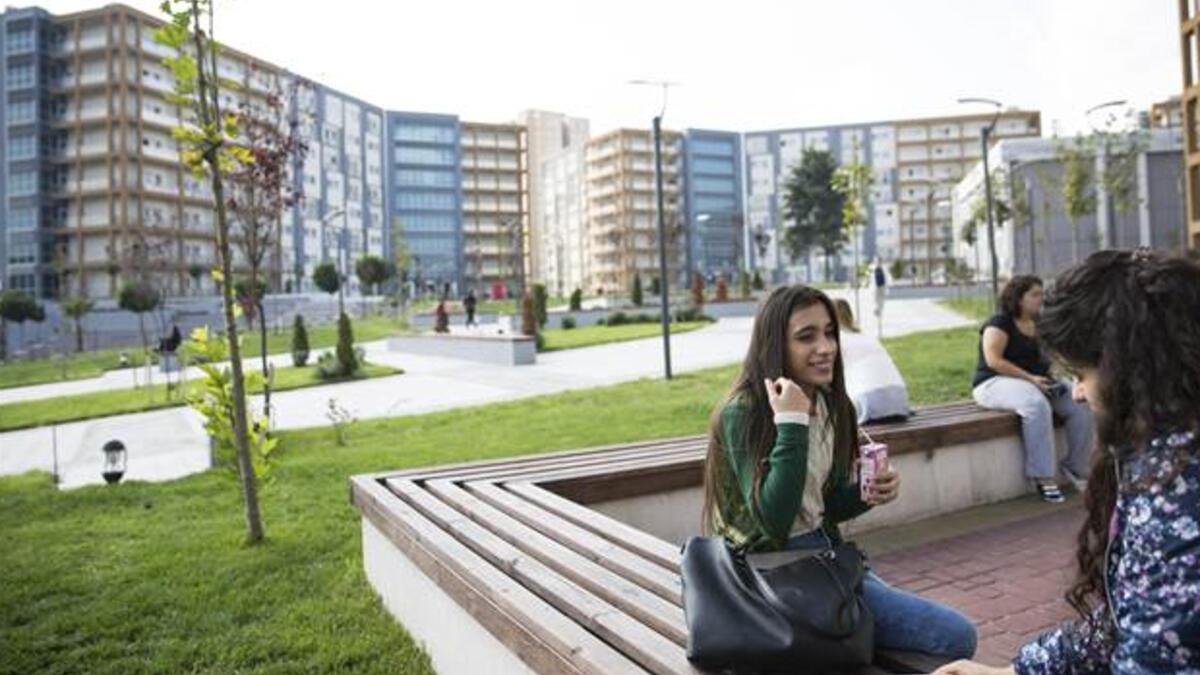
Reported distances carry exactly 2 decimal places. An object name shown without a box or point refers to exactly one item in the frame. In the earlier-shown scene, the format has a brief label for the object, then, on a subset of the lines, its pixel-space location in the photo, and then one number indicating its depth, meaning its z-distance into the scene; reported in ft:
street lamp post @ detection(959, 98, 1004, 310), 56.54
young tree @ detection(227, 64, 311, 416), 42.78
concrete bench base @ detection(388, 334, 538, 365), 69.05
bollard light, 28.25
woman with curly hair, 4.56
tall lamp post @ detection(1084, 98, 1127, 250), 145.59
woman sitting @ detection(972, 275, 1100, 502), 19.20
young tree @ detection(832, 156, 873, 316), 83.27
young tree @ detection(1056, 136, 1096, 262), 108.68
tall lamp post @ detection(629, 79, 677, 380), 47.26
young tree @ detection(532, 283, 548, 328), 107.55
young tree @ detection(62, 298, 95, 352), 135.85
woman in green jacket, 7.53
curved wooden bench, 8.02
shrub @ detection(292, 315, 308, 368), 81.61
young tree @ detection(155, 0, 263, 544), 17.65
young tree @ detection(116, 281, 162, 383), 135.33
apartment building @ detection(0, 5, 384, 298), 194.08
